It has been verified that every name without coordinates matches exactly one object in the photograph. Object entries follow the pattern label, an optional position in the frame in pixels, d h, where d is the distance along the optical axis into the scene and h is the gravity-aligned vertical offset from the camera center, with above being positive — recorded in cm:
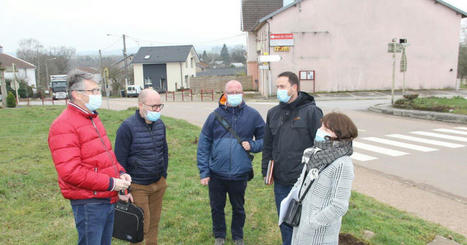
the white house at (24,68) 6269 +356
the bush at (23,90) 4553 -27
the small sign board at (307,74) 3161 +70
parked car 4650 -69
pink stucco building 3112 +357
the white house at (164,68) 5612 +268
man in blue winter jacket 401 -79
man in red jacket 265 -58
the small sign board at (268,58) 2750 +194
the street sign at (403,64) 2091 +99
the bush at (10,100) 2234 -78
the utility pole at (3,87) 2176 +4
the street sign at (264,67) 2867 +131
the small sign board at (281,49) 3073 +294
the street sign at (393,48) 1899 +176
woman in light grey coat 255 -74
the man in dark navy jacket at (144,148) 354 -63
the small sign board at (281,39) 3006 +372
